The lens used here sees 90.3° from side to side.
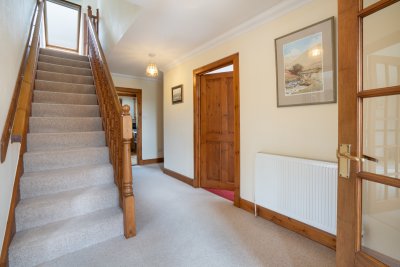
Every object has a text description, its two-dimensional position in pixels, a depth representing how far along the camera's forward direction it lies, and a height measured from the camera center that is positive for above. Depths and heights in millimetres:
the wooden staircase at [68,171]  1581 -407
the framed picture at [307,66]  1692 +575
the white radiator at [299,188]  1637 -574
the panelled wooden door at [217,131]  3351 -37
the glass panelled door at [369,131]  840 -21
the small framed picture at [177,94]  3764 +692
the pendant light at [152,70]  3293 +991
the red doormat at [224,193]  3016 -1033
